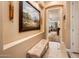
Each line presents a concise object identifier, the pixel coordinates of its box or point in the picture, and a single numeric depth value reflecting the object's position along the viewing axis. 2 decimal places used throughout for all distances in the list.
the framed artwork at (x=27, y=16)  1.20
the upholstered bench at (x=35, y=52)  1.18
